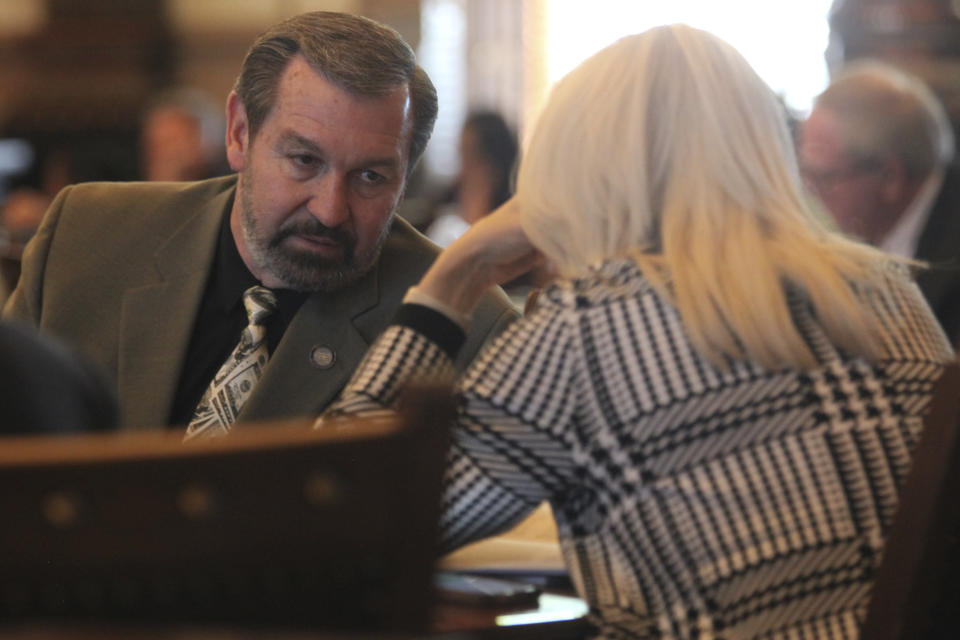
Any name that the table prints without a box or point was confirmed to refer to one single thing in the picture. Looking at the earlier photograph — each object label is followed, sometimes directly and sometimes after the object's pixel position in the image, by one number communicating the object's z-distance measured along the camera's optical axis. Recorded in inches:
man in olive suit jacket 159.5
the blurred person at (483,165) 438.6
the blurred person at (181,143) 450.9
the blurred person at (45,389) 77.5
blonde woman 110.7
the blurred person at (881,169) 285.6
